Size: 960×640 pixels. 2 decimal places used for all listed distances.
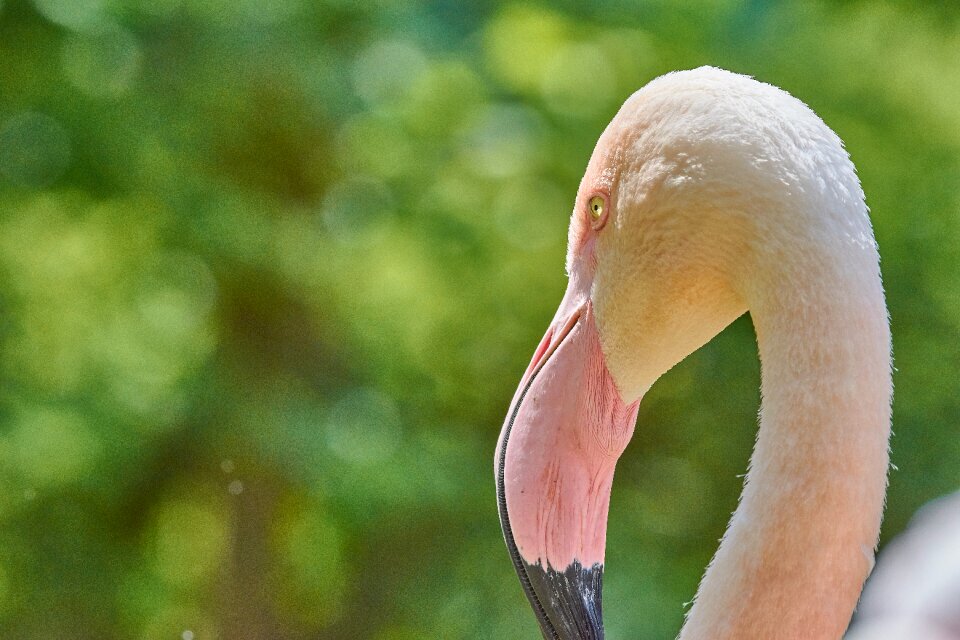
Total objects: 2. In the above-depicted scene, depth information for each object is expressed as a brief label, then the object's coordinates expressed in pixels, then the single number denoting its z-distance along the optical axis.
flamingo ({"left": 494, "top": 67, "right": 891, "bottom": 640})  3.61
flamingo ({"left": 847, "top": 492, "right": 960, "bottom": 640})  3.66
